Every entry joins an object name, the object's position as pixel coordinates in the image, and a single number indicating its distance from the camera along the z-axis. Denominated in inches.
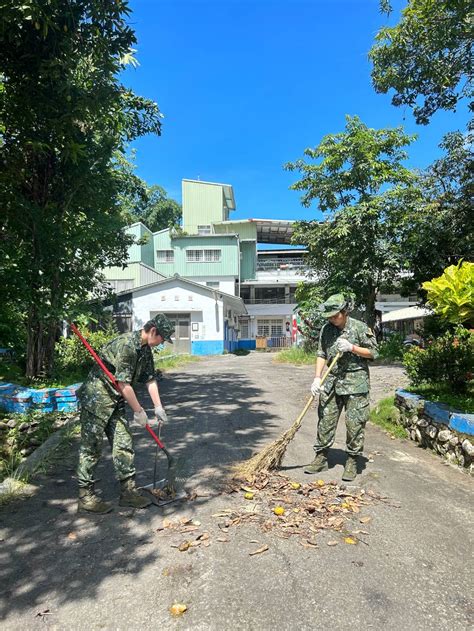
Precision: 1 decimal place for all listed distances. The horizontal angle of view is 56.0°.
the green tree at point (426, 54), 286.0
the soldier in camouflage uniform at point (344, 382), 180.4
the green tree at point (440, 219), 498.9
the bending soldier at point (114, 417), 155.2
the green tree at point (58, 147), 205.8
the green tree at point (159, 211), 1630.2
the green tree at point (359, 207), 635.5
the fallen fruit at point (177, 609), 100.6
